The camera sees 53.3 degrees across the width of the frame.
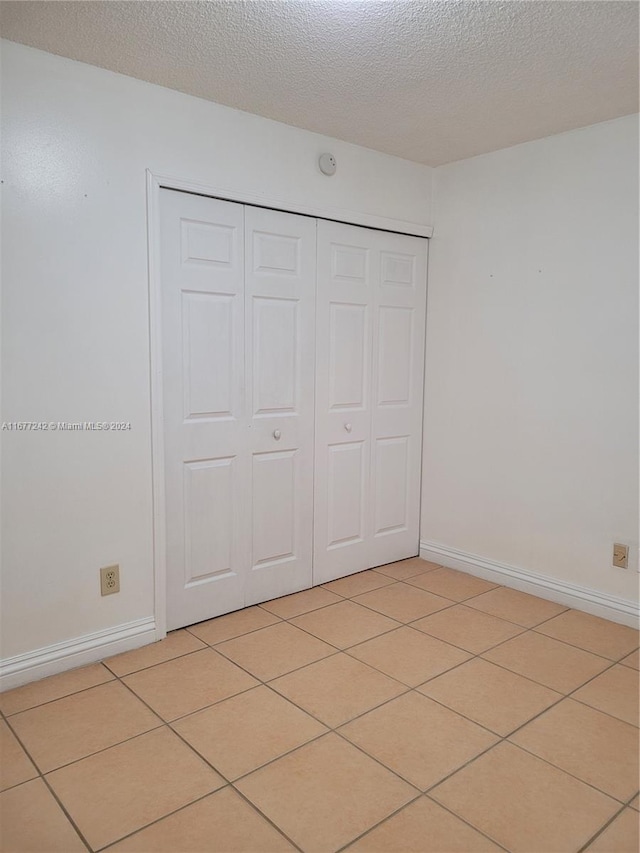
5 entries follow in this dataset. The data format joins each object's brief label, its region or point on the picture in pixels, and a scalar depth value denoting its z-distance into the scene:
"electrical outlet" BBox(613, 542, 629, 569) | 3.00
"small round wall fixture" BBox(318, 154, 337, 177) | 3.20
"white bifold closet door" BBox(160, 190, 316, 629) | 2.84
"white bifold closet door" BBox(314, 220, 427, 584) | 3.42
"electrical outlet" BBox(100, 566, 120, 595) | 2.65
